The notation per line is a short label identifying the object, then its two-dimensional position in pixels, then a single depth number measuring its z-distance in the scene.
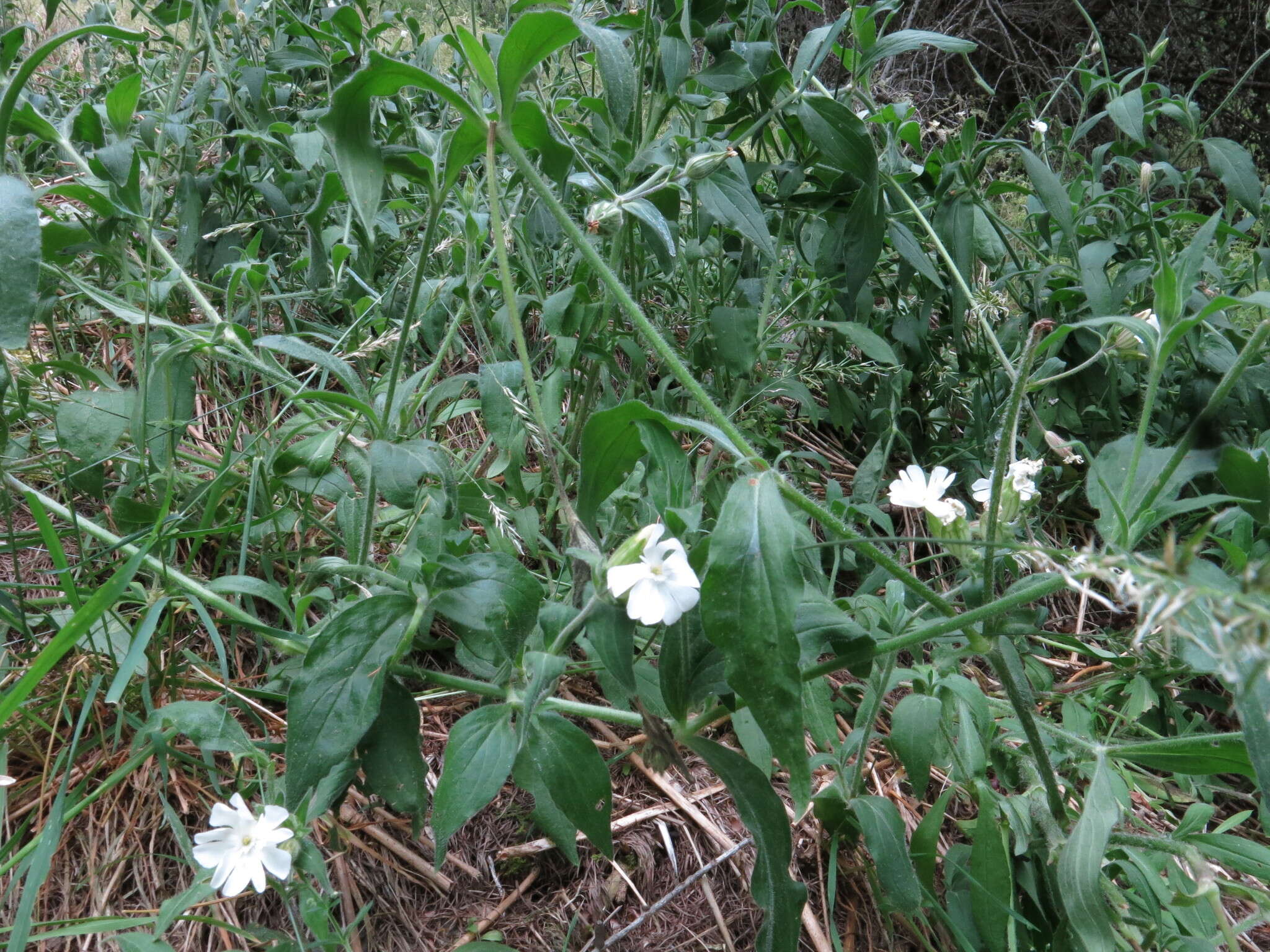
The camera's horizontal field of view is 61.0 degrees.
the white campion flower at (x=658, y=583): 0.29
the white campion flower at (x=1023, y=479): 0.35
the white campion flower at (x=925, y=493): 0.38
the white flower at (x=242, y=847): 0.32
